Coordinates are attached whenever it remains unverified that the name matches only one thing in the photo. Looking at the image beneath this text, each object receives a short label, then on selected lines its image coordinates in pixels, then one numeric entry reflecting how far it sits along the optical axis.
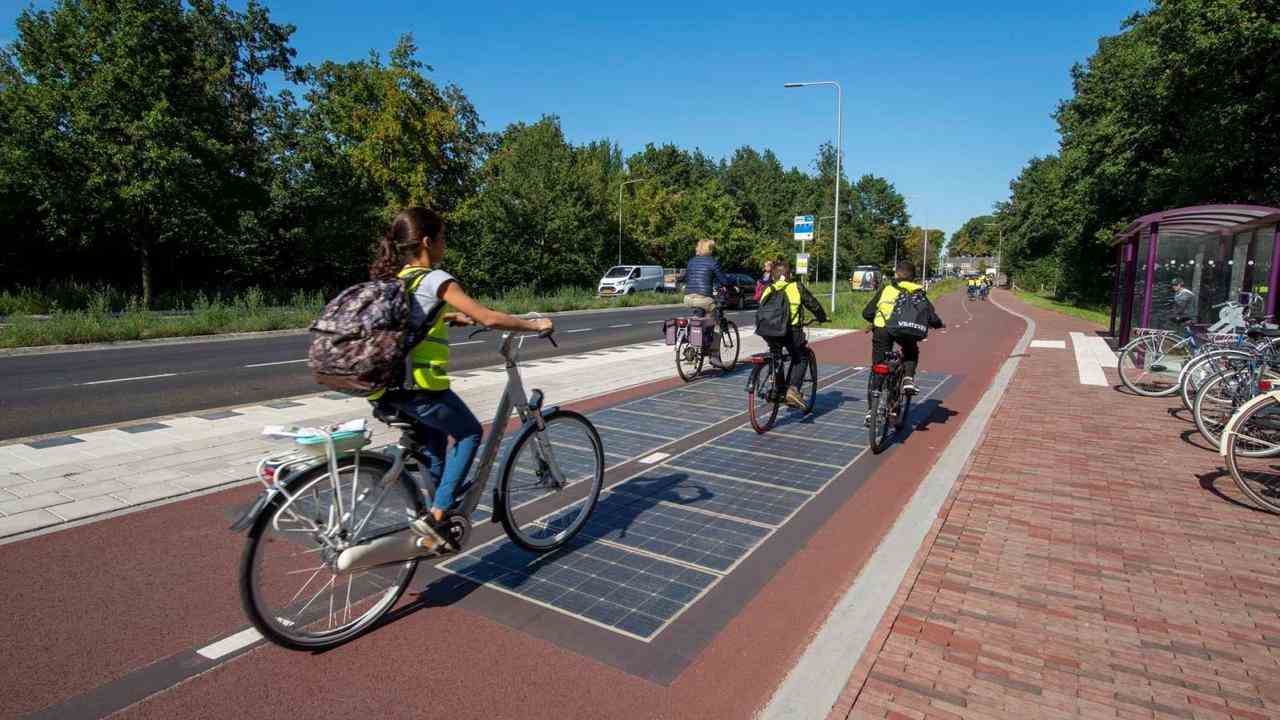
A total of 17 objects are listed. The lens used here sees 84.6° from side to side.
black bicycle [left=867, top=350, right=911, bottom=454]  6.20
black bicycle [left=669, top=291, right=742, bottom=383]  10.19
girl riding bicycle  3.02
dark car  31.84
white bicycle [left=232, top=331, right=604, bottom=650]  2.71
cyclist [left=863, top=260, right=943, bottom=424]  6.61
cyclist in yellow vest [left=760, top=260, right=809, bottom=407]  7.09
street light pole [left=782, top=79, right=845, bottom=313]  22.98
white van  36.84
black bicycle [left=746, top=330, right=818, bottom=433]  6.88
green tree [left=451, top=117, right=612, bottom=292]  35.44
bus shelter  10.27
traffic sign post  19.98
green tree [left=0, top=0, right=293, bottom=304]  22.03
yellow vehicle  56.31
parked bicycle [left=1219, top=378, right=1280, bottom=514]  4.86
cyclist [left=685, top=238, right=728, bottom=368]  9.91
